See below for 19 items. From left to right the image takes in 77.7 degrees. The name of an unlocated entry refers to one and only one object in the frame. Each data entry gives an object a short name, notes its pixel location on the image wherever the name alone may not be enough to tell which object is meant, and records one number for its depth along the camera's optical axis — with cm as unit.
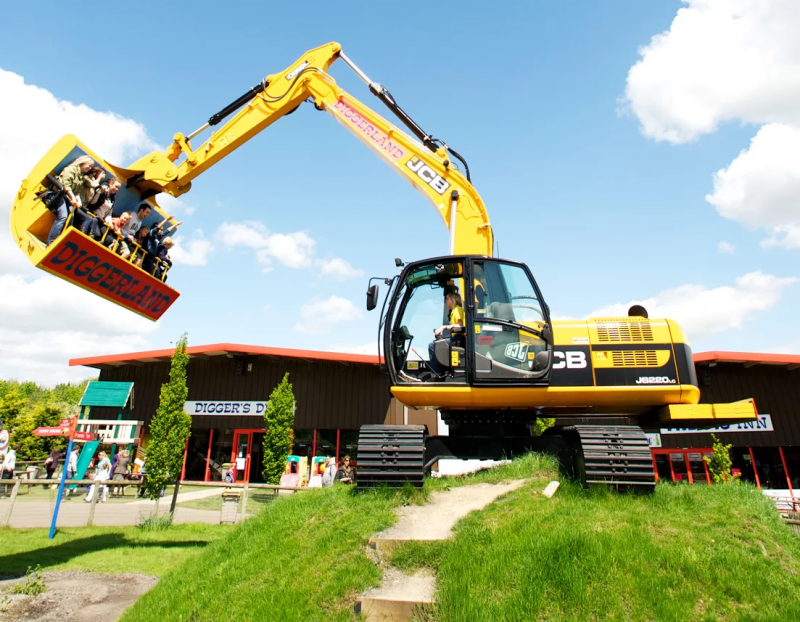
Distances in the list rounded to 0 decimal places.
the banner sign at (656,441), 1935
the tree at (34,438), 2548
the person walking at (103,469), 1720
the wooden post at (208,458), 2202
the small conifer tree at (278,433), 1778
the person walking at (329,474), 1583
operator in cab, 639
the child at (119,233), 766
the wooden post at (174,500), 1199
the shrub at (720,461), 1410
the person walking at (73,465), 1897
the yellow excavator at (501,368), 559
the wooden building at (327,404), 1955
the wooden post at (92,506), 1169
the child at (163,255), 841
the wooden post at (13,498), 1116
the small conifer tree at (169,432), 1392
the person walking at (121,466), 1808
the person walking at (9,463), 1739
